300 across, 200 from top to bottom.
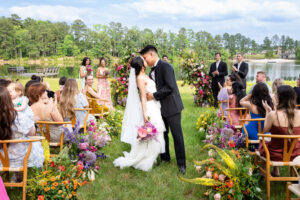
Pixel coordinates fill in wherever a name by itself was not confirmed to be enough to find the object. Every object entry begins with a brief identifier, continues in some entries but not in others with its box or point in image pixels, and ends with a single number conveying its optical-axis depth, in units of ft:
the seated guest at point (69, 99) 16.05
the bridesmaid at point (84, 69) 29.43
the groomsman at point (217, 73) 31.14
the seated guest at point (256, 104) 13.75
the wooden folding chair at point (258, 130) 12.88
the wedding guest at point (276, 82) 19.22
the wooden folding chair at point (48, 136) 13.59
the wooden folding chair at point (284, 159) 10.10
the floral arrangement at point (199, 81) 33.42
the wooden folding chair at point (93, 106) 21.26
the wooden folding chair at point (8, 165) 9.87
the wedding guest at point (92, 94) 22.06
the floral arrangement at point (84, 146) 13.35
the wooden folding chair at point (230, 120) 15.17
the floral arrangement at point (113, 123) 20.21
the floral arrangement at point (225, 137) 14.24
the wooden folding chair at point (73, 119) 16.56
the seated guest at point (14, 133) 10.17
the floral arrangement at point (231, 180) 10.28
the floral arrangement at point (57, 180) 10.27
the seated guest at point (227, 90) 20.76
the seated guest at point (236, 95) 18.66
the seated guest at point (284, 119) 10.73
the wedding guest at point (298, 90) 17.87
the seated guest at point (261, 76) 19.85
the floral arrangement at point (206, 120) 20.48
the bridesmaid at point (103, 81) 29.27
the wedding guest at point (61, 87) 20.99
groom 13.35
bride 13.83
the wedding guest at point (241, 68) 28.71
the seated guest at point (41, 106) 13.56
